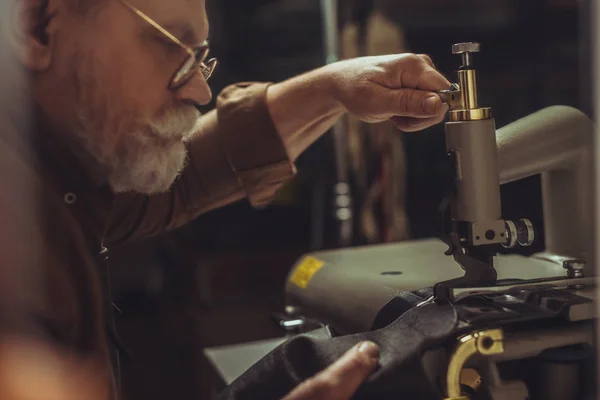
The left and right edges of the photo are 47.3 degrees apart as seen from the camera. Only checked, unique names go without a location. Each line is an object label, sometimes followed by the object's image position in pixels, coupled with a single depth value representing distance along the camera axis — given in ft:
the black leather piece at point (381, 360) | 2.01
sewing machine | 2.07
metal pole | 4.33
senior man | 1.97
